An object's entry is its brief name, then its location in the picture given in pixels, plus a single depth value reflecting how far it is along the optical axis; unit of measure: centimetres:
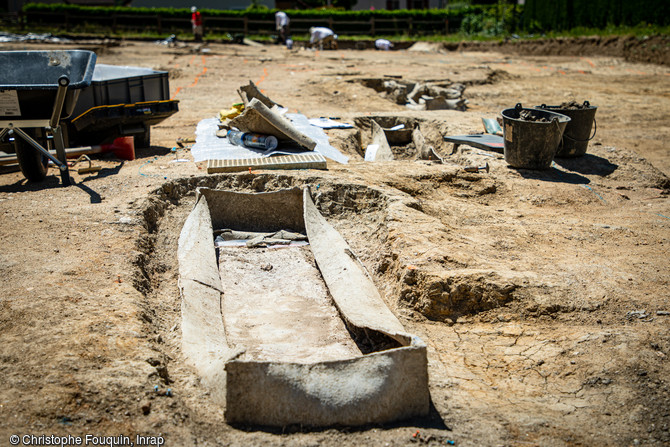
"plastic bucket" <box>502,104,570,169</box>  712
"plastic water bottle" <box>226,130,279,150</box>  729
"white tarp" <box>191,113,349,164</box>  717
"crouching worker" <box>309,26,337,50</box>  2497
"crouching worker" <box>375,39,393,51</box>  2597
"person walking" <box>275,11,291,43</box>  2588
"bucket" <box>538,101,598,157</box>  779
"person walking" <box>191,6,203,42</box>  2486
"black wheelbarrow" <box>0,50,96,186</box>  607
